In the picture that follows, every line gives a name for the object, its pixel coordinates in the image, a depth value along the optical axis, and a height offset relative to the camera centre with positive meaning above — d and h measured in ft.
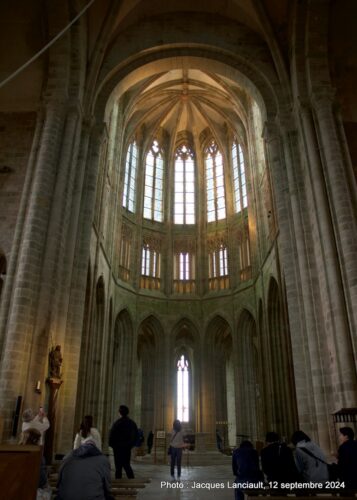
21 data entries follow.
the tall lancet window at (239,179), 78.12 +46.11
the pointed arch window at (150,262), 78.89 +31.07
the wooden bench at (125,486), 15.74 -1.96
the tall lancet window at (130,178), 78.61 +46.45
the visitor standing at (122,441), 23.80 -0.21
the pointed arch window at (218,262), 78.69 +30.88
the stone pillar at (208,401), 70.23 +5.64
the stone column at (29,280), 30.58 +11.88
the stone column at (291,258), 37.42 +16.74
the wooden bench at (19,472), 8.95 -0.71
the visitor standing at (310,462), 15.98 -0.91
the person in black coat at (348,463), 15.47 -0.93
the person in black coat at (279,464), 15.56 -0.95
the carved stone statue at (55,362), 33.88 +5.68
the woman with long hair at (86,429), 18.73 +0.34
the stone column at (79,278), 36.47 +14.81
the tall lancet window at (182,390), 79.92 +8.85
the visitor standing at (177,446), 30.76 -0.63
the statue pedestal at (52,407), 31.42 +2.25
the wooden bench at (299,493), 12.11 -1.69
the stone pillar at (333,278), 31.91 +12.38
